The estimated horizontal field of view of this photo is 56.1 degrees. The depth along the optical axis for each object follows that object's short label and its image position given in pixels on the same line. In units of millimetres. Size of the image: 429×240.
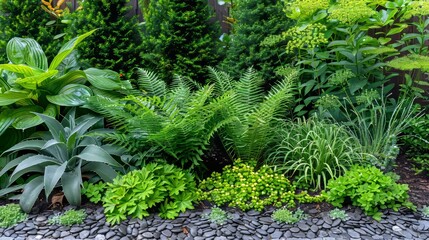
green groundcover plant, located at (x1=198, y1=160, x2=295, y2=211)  2840
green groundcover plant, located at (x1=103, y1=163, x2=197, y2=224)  2668
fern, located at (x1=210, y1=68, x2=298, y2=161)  3102
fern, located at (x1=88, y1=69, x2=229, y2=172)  2875
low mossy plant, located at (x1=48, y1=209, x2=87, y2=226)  2660
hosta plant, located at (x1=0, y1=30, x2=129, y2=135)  3256
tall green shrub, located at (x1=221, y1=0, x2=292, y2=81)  3846
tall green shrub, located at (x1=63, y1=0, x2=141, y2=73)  4039
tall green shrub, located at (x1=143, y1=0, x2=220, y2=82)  4031
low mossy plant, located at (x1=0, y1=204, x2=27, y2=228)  2701
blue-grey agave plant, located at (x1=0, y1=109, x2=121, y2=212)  2840
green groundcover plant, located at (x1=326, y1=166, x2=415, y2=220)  2670
